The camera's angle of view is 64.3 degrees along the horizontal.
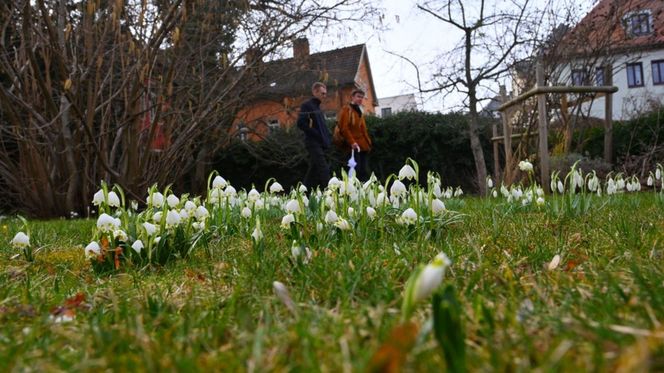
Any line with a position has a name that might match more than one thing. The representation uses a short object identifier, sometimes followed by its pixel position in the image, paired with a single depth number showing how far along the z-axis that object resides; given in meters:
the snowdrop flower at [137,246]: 2.56
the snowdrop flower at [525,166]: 4.70
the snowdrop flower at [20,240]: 2.66
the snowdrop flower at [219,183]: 3.51
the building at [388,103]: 47.19
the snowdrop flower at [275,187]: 4.38
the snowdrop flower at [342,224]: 2.67
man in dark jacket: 8.09
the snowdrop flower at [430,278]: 0.95
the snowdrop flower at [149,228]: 2.56
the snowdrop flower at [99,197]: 2.79
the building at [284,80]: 9.51
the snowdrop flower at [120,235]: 2.64
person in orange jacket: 8.27
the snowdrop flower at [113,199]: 2.89
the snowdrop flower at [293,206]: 2.84
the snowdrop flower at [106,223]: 2.55
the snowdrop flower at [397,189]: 2.82
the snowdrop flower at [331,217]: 2.71
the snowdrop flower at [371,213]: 2.98
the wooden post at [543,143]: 6.53
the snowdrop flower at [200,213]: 3.08
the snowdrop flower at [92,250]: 2.45
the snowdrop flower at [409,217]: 2.74
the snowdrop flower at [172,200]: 3.13
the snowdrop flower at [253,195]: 3.91
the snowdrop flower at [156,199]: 2.92
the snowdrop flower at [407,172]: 2.72
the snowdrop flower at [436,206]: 2.74
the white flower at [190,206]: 3.08
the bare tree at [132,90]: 7.05
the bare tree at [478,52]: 11.57
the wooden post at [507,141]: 8.12
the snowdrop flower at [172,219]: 2.77
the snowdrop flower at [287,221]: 2.79
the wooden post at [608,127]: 8.36
